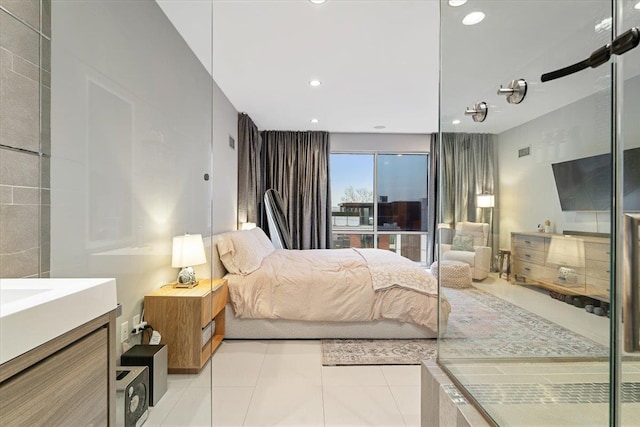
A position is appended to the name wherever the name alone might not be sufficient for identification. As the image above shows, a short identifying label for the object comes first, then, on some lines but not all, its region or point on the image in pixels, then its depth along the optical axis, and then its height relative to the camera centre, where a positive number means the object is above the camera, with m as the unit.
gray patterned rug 0.96 -0.44
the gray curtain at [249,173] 4.39 +0.63
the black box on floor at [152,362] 1.65 -0.85
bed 2.65 -0.78
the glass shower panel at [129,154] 1.28 +0.32
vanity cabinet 0.55 -0.36
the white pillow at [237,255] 2.83 -0.40
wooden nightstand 1.95 -0.73
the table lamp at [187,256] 2.04 -0.31
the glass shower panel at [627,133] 0.70 +0.19
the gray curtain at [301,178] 5.35 +0.65
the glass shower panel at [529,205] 0.83 +0.03
